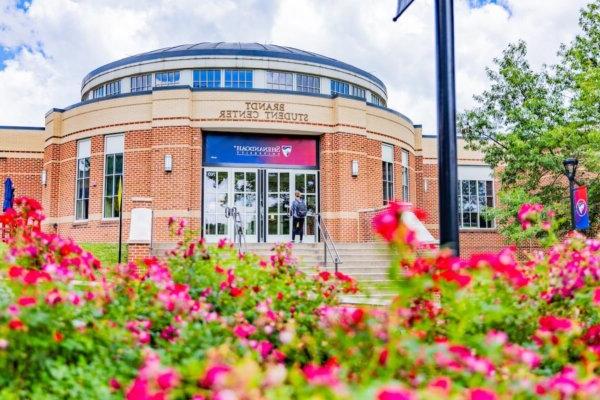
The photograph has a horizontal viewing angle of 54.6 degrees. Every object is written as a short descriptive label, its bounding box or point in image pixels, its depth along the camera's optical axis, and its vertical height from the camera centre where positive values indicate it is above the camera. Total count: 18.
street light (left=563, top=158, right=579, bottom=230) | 13.75 +1.60
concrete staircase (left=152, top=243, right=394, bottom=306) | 15.42 -0.69
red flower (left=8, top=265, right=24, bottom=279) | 3.16 -0.22
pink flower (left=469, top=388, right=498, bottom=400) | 1.78 -0.50
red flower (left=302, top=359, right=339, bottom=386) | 1.85 -0.47
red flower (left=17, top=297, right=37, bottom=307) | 2.87 -0.34
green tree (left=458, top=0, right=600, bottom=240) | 18.47 +3.77
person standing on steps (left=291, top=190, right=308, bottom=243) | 18.09 +0.67
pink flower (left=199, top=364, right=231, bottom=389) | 1.84 -0.46
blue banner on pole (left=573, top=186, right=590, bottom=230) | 13.28 +0.60
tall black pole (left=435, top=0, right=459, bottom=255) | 4.09 +0.78
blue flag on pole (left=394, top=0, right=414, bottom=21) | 4.56 +1.79
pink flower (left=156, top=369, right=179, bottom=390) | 1.99 -0.50
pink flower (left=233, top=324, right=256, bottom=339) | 3.38 -0.58
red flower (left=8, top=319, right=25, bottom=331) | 2.76 -0.44
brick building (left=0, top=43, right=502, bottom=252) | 20.12 +2.63
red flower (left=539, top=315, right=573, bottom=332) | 2.89 -0.47
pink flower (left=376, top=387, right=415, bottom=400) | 1.62 -0.46
